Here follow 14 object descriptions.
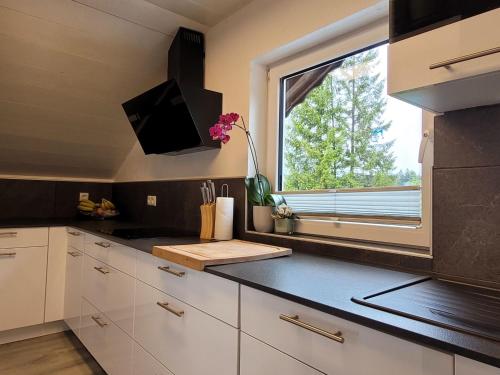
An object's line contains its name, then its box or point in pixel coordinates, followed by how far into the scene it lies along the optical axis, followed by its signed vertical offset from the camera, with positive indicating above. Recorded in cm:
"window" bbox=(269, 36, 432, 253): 134 +22
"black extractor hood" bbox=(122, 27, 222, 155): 196 +54
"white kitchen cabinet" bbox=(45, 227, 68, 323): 253 -61
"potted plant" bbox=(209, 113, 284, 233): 175 +1
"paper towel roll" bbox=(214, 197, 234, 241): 186 -12
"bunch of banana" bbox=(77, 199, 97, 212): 306 -11
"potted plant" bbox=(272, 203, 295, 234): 172 -10
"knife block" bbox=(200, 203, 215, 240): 193 -15
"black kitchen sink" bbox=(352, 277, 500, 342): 68 -25
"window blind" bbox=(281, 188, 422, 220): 135 -2
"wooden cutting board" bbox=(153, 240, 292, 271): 124 -23
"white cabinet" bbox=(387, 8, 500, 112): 76 +33
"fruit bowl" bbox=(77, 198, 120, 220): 305 -14
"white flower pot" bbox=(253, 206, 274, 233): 179 -11
